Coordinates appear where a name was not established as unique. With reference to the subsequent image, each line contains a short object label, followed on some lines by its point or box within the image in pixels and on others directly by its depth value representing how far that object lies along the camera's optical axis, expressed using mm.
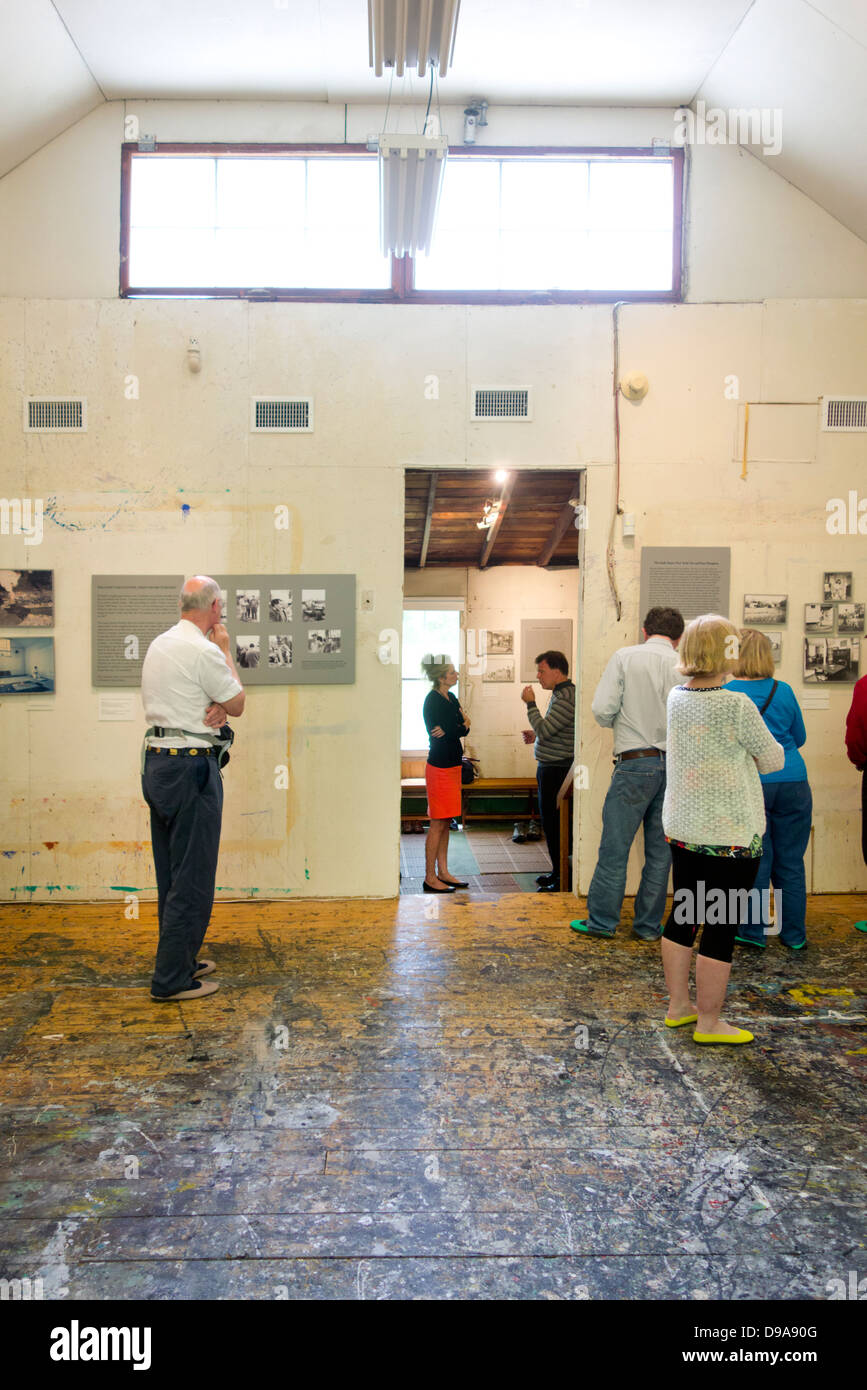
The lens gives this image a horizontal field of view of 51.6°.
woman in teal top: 4367
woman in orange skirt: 6000
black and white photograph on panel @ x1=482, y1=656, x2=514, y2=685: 11703
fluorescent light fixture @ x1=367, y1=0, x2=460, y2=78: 3465
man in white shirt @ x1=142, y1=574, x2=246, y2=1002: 3795
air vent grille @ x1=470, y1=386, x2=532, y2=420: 5336
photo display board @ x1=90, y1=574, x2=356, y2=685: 5281
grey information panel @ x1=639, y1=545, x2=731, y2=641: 5391
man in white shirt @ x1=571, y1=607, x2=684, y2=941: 4590
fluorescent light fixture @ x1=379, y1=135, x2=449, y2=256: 4176
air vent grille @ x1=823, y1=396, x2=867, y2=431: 5383
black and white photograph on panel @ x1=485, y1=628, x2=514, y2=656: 11688
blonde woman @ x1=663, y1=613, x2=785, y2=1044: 3232
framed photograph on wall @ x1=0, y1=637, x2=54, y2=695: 5301
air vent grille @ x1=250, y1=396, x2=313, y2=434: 5277
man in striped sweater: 6398
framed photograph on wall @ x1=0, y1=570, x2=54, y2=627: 5285
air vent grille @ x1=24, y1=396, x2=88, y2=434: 5254
